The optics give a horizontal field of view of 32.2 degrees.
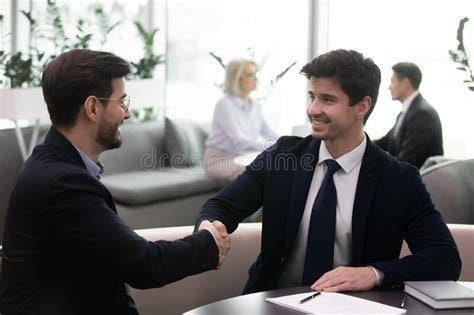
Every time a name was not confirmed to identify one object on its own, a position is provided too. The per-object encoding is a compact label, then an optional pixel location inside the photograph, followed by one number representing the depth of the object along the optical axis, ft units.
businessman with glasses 6.45
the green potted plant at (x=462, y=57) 14.15
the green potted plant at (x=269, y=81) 16.37
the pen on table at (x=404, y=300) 6.82
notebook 6.72
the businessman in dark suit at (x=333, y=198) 8.09
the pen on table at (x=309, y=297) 6.74
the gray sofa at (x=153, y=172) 16.37
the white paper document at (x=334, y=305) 6.47
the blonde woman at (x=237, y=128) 16.58
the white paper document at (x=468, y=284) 7.39
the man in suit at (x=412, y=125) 14.80
